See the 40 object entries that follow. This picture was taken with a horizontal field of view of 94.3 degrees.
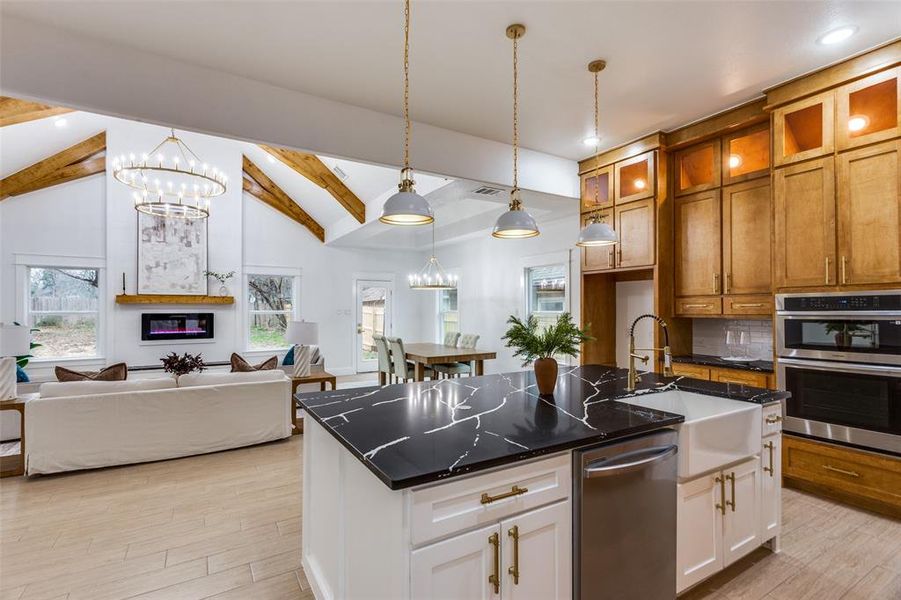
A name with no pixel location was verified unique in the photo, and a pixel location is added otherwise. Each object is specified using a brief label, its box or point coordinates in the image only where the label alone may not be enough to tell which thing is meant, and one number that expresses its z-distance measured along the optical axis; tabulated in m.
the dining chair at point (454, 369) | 5.80
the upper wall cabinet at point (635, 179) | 3.96
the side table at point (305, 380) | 4.63
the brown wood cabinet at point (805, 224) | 2.88
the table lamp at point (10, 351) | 3.53
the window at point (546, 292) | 5.77
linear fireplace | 6.68
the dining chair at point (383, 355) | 6.26
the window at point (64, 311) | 6.21
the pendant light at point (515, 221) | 2.45
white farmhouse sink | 1.85
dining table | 5.36
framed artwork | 6.66
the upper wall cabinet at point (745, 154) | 3.51
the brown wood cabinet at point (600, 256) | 4.32
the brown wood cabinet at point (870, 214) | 2.60
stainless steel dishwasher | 1.55
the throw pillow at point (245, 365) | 4.73
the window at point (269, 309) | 7.72
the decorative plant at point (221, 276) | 7.12
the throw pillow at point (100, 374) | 3.72
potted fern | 2.21
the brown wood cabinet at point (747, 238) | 3.36
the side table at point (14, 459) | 3.41
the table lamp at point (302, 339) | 4.82
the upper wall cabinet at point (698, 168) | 3.71
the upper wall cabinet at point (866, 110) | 2.70
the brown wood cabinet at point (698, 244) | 3.68
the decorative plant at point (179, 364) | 4.61
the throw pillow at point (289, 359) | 6.04
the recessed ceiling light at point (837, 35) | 2.47
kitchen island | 1.24
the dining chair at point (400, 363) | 5.74
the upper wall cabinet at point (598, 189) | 4.35
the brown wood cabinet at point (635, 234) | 3.95
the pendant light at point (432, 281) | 6.38
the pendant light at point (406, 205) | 2.06
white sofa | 3.38
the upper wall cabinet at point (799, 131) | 2.98
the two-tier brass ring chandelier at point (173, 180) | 5.65
